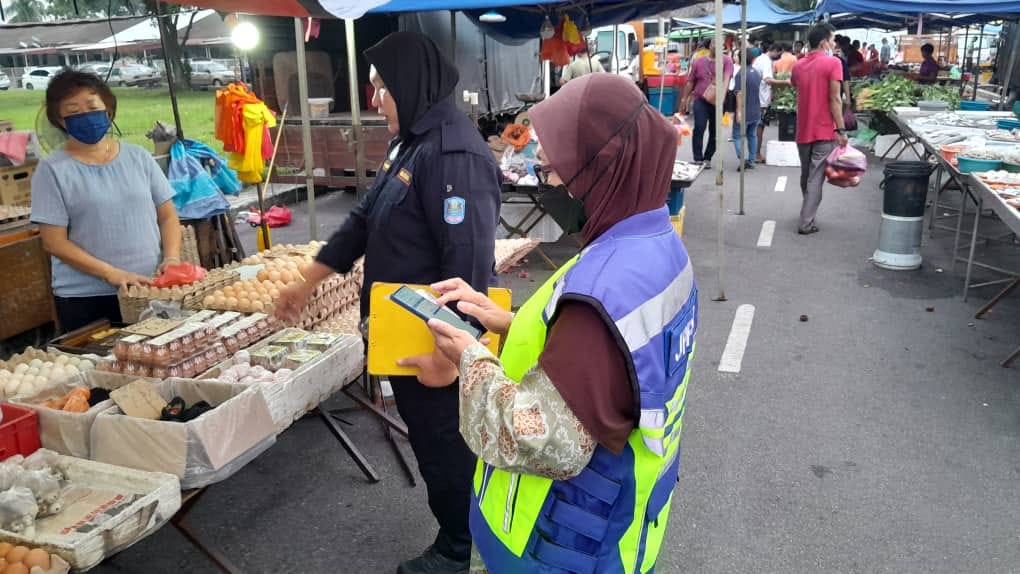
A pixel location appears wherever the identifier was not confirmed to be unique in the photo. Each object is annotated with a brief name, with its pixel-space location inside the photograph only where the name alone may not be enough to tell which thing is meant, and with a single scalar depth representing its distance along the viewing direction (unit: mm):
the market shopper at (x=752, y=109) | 13430
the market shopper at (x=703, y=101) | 13359
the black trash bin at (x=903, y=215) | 7316
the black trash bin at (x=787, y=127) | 15664
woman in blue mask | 3727
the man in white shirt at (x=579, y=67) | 14481
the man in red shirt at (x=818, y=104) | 8625
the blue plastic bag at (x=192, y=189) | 5875
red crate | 2771
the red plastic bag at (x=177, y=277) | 4107
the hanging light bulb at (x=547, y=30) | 9977
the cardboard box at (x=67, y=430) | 2830
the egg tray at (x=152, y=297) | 3959
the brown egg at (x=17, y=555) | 2221
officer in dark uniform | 2666
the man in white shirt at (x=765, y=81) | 14547
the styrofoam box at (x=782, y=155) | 13930
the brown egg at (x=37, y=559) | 2193
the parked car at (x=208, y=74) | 23372
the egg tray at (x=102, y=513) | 2271
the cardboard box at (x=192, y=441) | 2654
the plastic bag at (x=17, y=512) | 2434
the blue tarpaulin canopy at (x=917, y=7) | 11062
